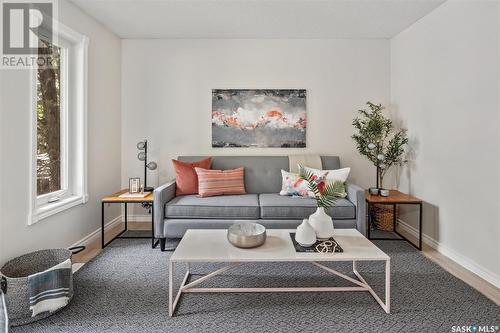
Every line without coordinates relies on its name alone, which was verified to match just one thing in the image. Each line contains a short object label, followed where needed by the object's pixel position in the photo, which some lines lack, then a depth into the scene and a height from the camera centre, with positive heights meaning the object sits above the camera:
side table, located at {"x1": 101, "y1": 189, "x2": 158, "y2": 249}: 3.06 -0.40
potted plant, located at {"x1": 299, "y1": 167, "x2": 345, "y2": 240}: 2.10 -0.31
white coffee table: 1.85 -0.59
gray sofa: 2.96 -0.50
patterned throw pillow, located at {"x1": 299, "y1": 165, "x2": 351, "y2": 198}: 3.31 -0.12
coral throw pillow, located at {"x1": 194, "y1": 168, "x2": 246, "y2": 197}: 3.30 -0.21
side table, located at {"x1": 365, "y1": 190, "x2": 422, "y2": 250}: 3.06 -0.39
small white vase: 2.01 -0.50
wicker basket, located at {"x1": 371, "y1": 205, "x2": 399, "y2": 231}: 3.62 -0.68
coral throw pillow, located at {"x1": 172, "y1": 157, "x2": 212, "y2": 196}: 3.40 -0.19
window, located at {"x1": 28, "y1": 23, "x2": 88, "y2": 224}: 2.58 +0.36
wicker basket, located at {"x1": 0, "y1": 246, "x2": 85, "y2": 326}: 1.77 -0.78
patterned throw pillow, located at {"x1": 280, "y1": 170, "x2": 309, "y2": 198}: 3.29 -0.25
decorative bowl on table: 1.99 -0.50
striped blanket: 1.80 -0.81
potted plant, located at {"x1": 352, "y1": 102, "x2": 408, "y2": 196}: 3.44 +0.27
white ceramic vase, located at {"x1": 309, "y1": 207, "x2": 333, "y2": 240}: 2.13 -0.46
